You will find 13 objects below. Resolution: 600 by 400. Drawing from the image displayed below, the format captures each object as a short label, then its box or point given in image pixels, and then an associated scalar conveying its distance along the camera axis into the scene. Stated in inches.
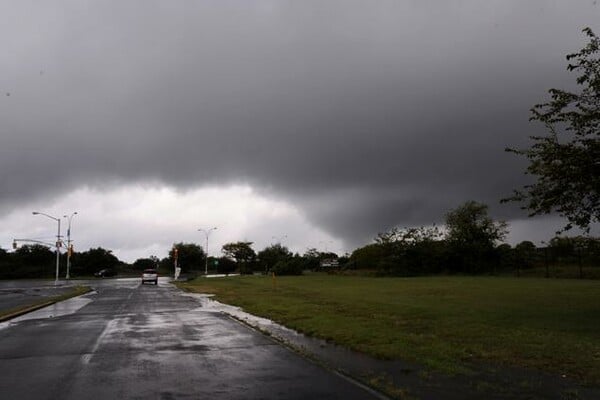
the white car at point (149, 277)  2662.9
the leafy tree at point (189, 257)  5880.9
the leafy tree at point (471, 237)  3288.4
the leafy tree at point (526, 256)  2807.6
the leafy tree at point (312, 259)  5574.8
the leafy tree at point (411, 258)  3292.3
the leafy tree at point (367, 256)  3689.0
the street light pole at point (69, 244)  3229.6
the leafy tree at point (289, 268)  3777.1
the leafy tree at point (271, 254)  5811.0
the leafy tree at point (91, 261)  5157.5
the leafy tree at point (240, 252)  6776.6
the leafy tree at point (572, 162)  651.5
